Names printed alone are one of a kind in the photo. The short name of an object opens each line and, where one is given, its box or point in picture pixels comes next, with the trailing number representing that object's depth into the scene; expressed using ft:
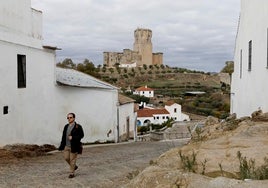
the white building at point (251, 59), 43.01
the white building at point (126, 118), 73.52
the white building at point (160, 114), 220.43
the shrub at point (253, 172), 15.91
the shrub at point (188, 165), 18.29
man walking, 30.66
